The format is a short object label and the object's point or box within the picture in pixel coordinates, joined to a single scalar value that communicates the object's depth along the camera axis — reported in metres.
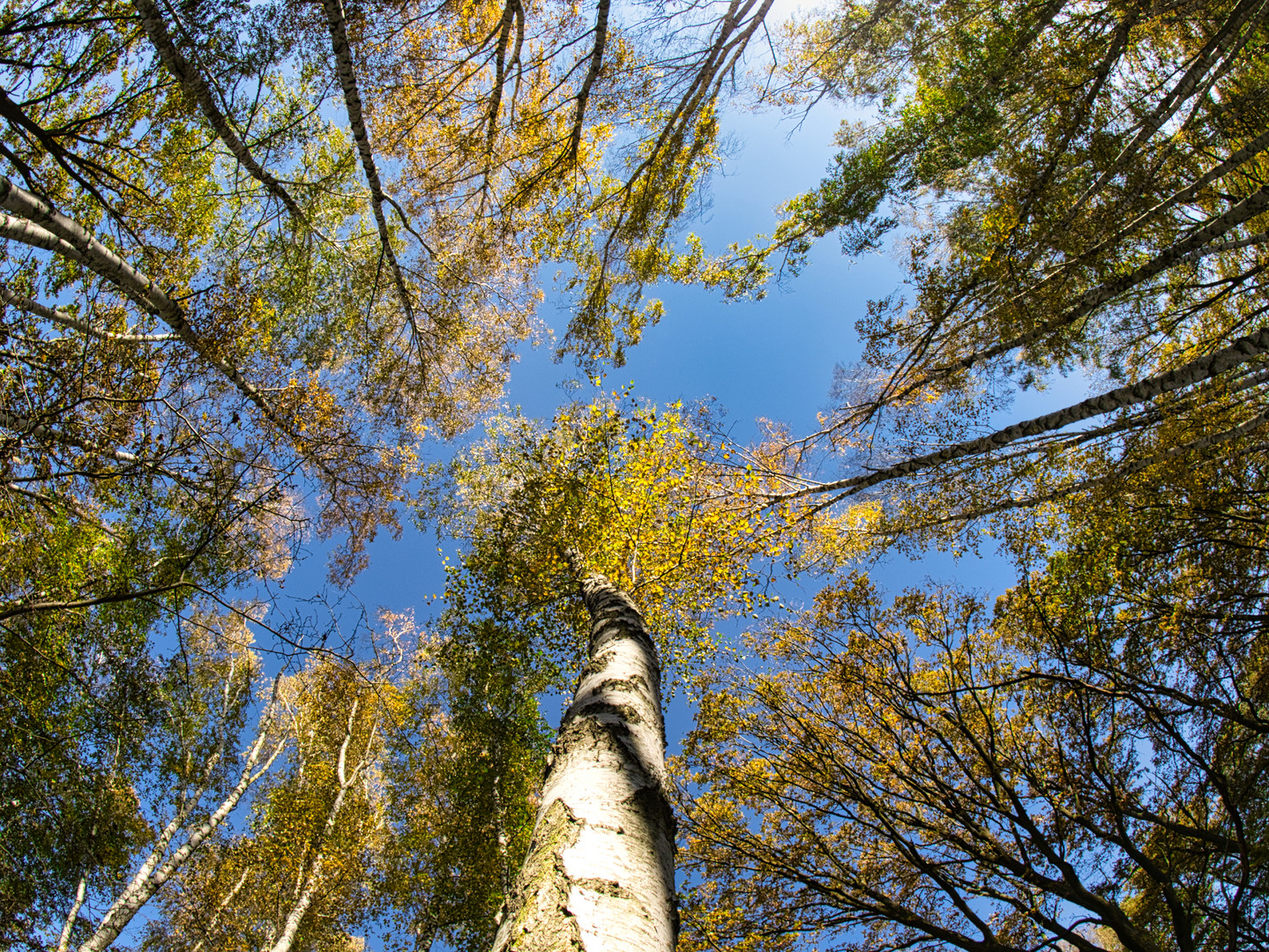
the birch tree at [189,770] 6.18
